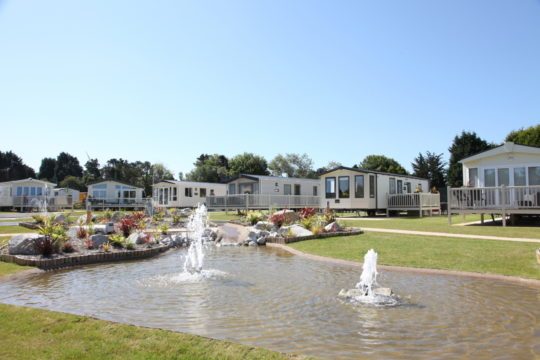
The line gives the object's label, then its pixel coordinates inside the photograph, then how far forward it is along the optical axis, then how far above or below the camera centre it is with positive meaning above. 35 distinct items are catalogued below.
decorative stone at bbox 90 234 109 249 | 12.17 -1.04
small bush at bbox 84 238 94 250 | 11.97 -1.14
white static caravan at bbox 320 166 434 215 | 27.38 +0.48
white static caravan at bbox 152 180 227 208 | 41.94 +1.06
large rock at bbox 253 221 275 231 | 16.86 -0.97
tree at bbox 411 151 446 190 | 49.28 +3.48
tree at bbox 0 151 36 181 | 76.94 +6.95
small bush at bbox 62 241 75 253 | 11.24 -1.16
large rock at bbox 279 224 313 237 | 15.05 -1.07
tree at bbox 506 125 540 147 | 38.19 +5.78
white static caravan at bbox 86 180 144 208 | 46.78 +1.51
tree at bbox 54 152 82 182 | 92.75 +8.36
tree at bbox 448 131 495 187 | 44.38 +5.58
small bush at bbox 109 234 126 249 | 12.40 -1.11
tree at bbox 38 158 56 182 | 93.44 +8.02
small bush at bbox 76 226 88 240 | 13.49 -0.96
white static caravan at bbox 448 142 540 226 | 17.59 +0.82
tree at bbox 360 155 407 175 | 58.44 +5.13
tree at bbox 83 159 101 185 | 88.88 +7.68
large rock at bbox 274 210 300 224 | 17.80 -0.62
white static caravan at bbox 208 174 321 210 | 32.66 +0.66
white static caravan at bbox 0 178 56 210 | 42.31 +1.26
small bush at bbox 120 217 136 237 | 14.70 -0.82
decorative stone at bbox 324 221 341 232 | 15.94 -0.99
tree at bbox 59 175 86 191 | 76.18 +3.66
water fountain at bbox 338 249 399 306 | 6.62 -1.51
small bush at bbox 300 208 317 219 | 17.77 -0.51
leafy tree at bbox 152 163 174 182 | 82.75 +6.28
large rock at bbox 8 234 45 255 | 10.55 -1.01
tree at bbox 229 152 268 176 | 69.25 +6.21
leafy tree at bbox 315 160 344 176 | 82.69 +7.42
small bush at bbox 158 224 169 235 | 15.84 -0.98
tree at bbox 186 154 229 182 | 71.44 +5.16
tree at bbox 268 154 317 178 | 82.56 +6.75
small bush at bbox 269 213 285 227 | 17.42 -0.72
